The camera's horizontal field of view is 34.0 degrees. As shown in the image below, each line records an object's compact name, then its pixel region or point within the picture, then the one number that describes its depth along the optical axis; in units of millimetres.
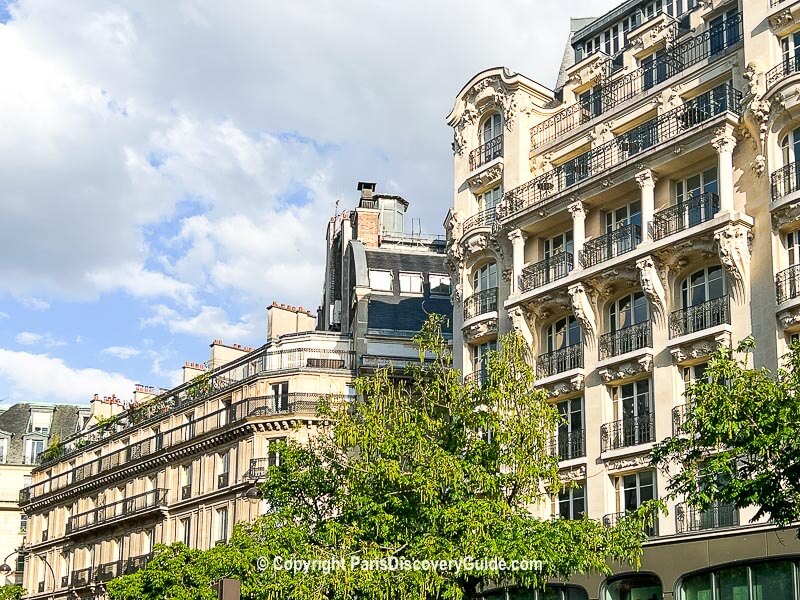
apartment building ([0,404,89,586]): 81000
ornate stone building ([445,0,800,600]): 30719
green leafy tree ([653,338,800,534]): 20125
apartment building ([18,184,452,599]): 51844
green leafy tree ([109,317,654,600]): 26078
